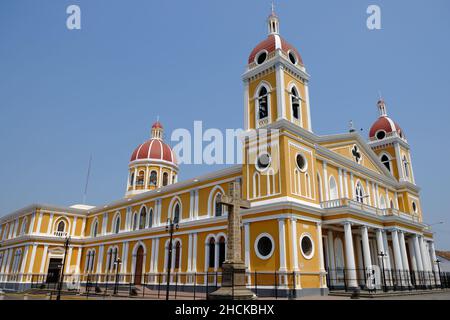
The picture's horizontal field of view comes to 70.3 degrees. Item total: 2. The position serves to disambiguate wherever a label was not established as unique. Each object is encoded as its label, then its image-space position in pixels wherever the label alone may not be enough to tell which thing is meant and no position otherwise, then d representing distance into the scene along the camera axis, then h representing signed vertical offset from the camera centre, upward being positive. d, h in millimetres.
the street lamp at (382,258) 19614 +1043
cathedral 19812 +4502
